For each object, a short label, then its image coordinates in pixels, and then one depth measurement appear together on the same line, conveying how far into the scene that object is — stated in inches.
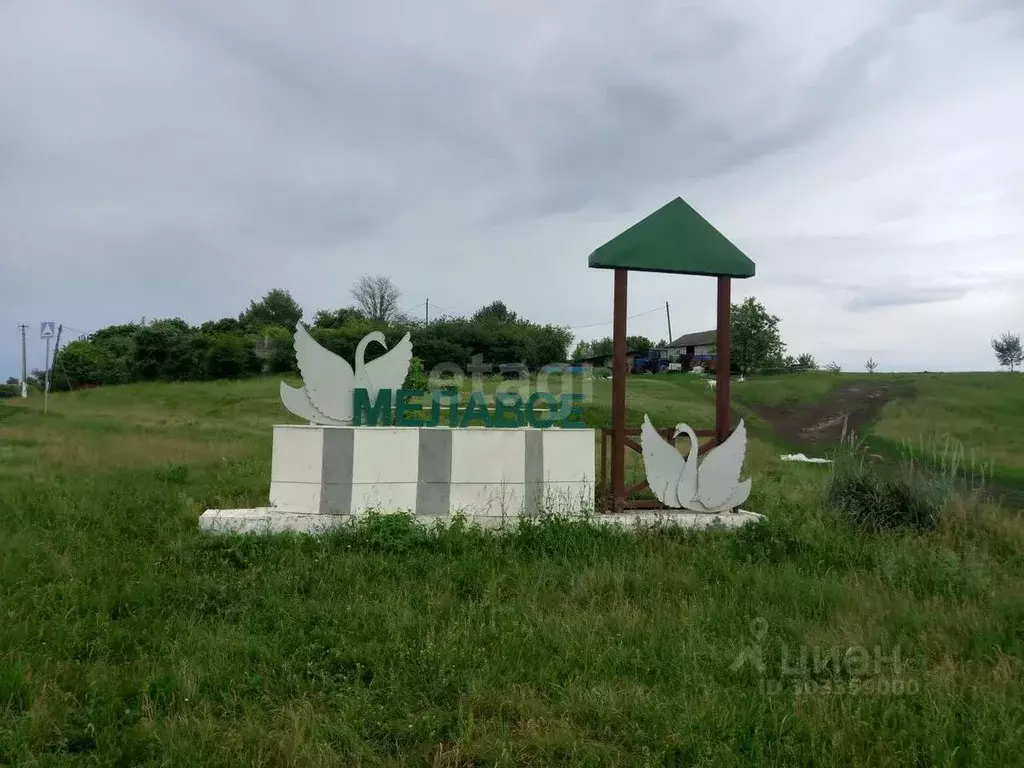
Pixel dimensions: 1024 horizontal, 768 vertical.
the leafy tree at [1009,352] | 2129.7
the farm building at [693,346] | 2533.2
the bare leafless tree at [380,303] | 2224.4
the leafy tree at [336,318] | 1797.5
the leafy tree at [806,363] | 1953.7
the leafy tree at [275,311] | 2247.8
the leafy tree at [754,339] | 1796.3
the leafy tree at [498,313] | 2282.2
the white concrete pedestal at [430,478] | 253.1
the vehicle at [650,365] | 2272.5
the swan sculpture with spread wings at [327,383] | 263.4
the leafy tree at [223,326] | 1866.3
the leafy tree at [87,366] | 1539.1
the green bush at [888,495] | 279.9
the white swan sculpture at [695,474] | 272.7
